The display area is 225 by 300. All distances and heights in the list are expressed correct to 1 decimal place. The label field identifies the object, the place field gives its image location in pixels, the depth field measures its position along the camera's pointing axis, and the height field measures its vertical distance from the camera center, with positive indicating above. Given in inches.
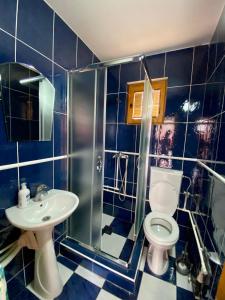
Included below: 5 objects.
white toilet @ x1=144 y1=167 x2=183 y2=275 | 55.7 -36.7
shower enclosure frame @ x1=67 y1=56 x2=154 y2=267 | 47.1 +23.6
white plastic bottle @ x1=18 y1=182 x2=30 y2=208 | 42.3 -19.1
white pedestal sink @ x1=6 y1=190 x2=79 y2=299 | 43.1 -35.6
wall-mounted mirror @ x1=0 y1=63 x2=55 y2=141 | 39.2 +9.1
